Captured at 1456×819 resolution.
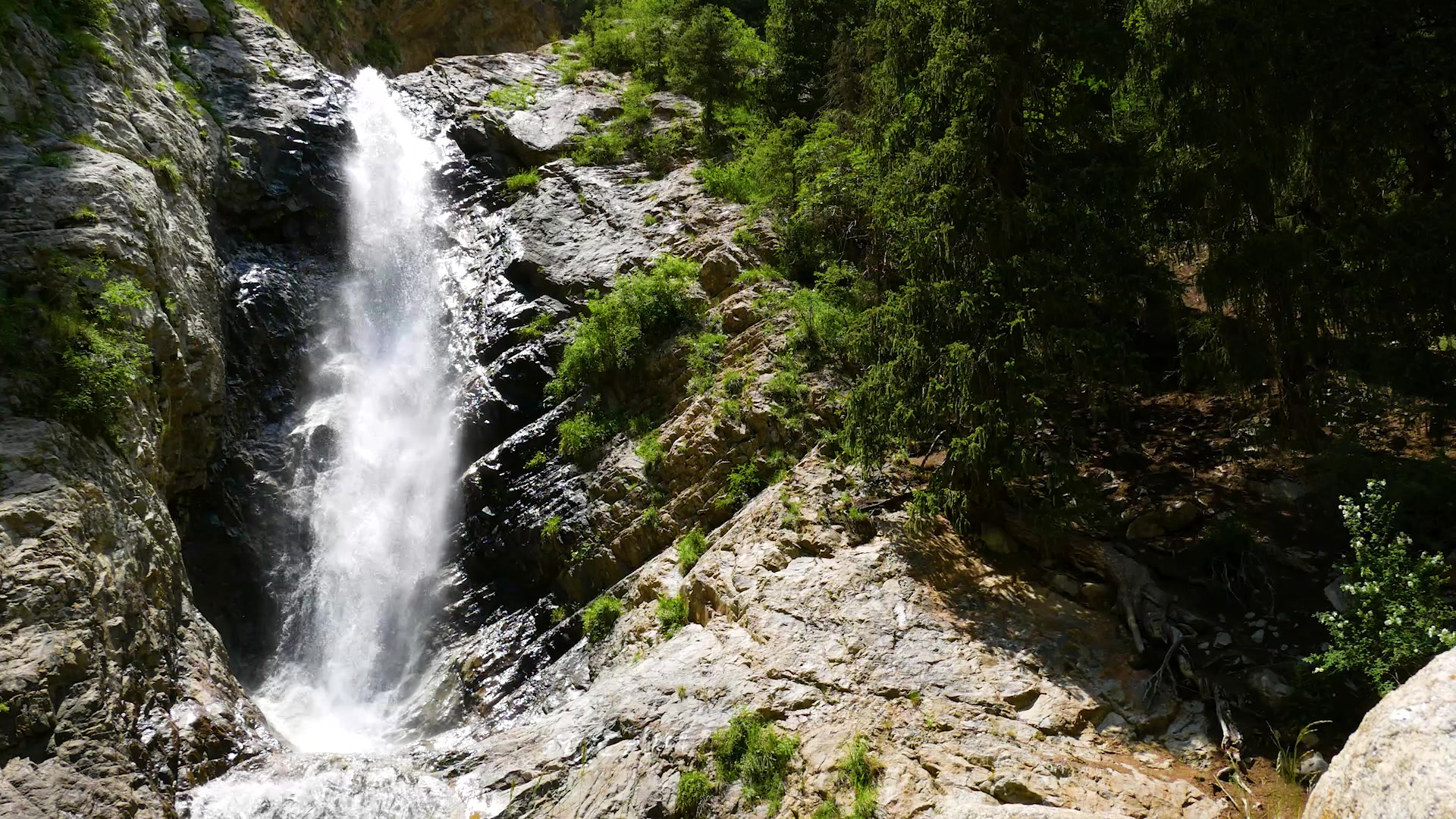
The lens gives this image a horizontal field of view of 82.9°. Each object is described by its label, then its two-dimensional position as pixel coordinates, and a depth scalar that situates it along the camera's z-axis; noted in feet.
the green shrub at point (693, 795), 25.18
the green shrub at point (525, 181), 65.88
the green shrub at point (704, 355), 43.76
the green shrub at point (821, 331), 40.73
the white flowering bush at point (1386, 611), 19.47
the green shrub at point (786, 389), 39.22
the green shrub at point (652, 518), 39.70
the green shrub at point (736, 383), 41.19
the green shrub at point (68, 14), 41.70
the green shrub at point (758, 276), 48.03
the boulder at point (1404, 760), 12.30
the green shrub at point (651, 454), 41.45
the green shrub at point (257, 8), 72.64
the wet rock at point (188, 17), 62.34
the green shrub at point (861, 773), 22.86
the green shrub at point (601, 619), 37.14
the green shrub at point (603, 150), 66.49
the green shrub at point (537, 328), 52.19
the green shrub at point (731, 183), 56.54
